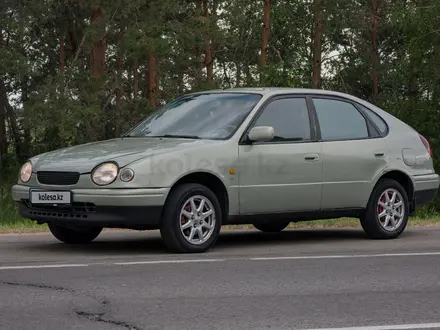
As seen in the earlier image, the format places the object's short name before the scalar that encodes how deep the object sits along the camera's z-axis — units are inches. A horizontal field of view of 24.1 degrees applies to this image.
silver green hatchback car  380.8
